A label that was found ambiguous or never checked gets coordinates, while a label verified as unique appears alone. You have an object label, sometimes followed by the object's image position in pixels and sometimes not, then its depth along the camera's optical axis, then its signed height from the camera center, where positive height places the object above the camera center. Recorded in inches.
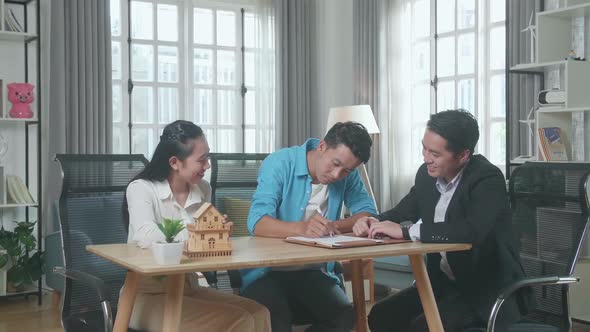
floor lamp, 224.1 +15.7
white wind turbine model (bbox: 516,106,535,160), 191.3 +8.9
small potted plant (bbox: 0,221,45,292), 193.8 -24.3
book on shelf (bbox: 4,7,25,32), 201.8 +41.2
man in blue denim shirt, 100.0 -7.3
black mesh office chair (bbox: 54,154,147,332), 98.3 -7.7
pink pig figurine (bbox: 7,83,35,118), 198.4 +19.3
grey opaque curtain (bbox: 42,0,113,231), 214.2 +25.4
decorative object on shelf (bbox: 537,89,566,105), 172.6 +16.6
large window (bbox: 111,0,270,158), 233.3 +33.0
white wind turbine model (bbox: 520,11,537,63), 188.7 +34.9
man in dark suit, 92.7 -8.7
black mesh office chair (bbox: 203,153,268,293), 124.6 -3.2
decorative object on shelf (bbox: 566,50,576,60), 174.5 +27.2
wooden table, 74.6 -10.1
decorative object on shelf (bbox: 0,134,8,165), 206.3 +6.2
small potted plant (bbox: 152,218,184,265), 73.0 -8.6
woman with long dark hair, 85.4 -6.2
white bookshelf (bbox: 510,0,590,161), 171.0 +22.9
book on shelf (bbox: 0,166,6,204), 194.5 -5.3
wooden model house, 81.0 -7.7
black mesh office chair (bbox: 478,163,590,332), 93.1 -8.6
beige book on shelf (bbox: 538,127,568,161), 175.5 +4.9
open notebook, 88.4 -9.5
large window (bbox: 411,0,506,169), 216.5 +32.6
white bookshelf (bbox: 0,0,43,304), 209.0 +13.9
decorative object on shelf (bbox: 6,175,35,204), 199.0 -6.6
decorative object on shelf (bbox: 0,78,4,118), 200.2 +20.6
